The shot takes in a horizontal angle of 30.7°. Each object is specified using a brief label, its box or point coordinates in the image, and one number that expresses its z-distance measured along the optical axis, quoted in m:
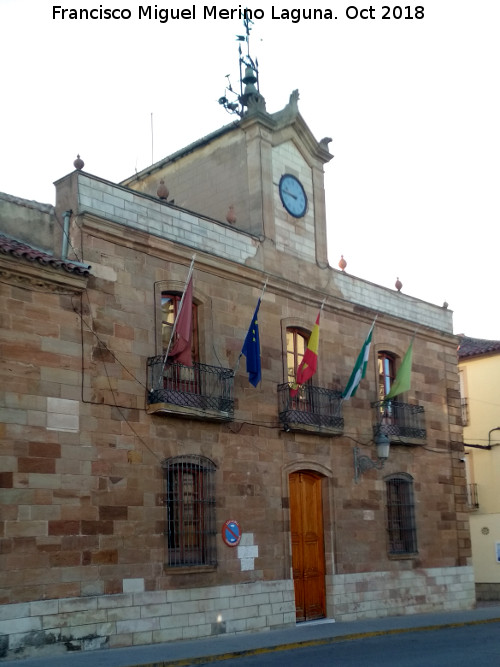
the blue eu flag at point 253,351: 16.56
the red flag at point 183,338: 15.41
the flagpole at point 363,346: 19.02
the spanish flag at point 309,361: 17.69
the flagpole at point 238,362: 16.77
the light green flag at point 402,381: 19.95
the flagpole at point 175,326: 15.32
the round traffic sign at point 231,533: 16.28
